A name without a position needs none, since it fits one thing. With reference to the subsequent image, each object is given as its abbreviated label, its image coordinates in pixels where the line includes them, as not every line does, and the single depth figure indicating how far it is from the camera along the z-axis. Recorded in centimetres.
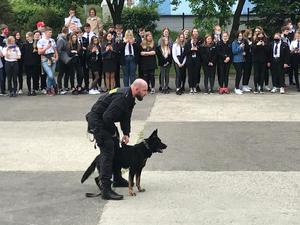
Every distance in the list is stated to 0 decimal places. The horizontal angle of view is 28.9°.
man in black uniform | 752
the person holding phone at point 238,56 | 1691
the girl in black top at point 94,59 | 1712
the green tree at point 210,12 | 2139
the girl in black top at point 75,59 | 1709
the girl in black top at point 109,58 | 1686
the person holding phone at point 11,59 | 1659
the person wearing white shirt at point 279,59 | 1700
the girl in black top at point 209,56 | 1680
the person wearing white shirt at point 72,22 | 1786
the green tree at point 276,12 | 2144
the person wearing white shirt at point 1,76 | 1697
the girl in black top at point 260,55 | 1692
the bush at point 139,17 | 3042
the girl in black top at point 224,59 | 1683
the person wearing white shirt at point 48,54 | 1689
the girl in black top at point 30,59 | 1698
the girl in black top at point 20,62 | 1717
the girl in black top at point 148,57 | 1709
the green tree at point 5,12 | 2580
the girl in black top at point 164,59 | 1711
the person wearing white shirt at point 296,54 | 1736
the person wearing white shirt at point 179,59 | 1697
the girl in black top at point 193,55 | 1689
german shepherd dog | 773
